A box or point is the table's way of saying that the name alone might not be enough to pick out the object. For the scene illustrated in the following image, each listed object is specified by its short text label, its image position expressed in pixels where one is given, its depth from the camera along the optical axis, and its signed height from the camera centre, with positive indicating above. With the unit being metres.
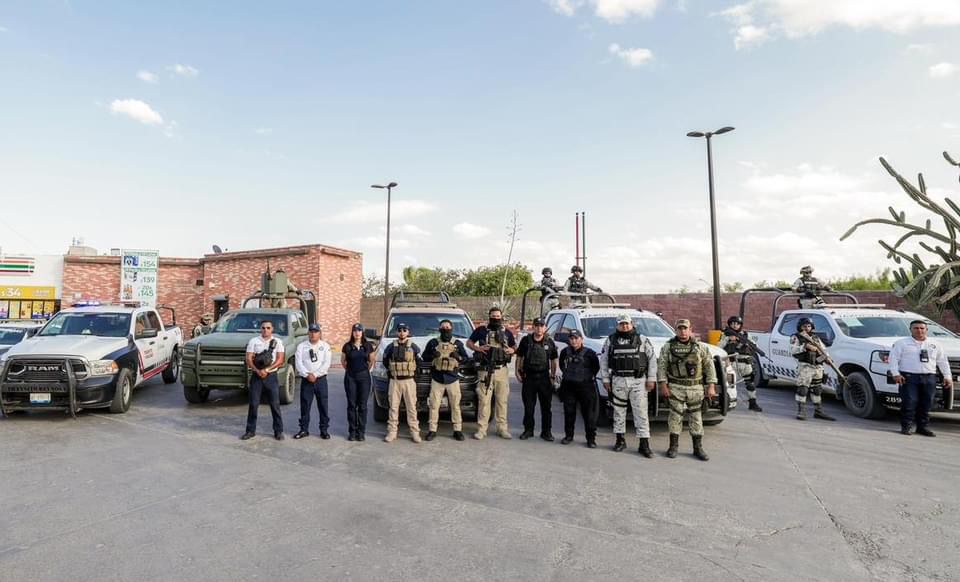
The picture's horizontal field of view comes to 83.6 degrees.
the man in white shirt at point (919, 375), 7.48 -0.84
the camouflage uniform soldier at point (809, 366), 8.56 -0.81
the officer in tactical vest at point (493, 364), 7.12 -0.66
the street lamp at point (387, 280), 22.42 +1.50
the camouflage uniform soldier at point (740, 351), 9.37 -0.65
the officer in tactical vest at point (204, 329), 10.59 -0.30
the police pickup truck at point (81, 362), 7.96 -0.74
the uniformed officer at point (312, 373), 7.13 -0.78
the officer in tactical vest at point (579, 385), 6.87 -0.90
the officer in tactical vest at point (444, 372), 6.96 -0.76
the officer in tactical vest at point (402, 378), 6.96 -0.83
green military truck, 8.96 -0.62
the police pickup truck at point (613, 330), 7.25 -0.31
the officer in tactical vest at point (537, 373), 7.14 -0.77
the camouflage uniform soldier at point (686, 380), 6.43 -0.78
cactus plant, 11.52 +1.24
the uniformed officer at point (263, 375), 7.12 -0.81
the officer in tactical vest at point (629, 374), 6.59 -0.73
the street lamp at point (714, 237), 15.88 +2.35
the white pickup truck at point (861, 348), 8.29 -0.54
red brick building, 23.61 +1.62
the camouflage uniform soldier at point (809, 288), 12.16 +0.63
